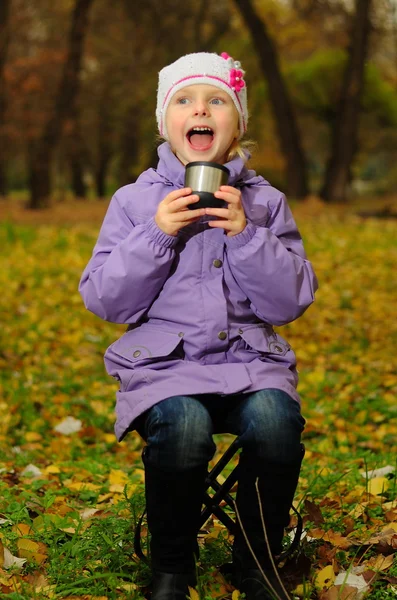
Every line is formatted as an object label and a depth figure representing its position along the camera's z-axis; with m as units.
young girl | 2.44
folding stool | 2.58
